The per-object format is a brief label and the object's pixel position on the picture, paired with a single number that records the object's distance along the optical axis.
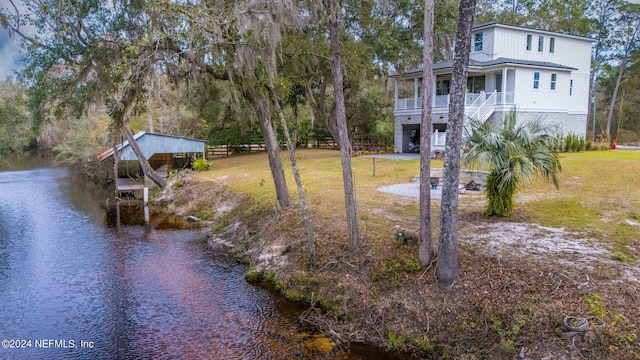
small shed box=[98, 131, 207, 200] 22.84
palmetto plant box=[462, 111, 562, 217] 9.80
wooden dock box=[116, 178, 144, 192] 22.83
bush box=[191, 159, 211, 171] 26.61
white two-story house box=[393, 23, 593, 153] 23.86
